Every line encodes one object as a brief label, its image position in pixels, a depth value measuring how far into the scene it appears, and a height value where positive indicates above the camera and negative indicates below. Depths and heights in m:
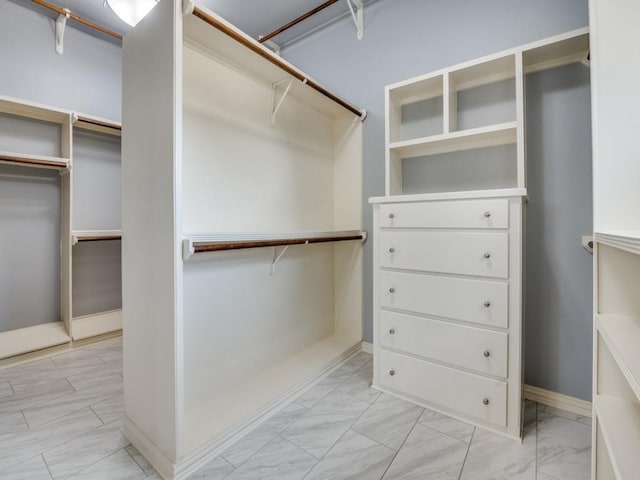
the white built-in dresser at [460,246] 1.48 -0.04
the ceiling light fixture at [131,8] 1.73 +1.32
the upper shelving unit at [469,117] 1.62 +0.79
